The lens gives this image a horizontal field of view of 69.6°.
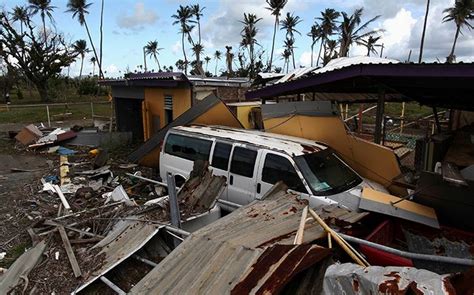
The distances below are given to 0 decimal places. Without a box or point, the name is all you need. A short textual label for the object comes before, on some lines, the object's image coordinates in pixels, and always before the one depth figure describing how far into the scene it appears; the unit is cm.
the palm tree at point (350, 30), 3359
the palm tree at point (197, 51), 5268
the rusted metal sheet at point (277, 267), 266
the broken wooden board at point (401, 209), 439
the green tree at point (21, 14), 3762
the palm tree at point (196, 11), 5106
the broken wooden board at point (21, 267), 462
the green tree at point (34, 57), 3581
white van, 550
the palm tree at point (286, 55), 5188
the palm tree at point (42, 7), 3882
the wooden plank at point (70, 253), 468
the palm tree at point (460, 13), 4103
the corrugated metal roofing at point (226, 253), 307
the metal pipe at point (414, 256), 304
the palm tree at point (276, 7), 4134
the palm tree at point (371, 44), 3893
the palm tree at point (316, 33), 4740
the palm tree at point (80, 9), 4193
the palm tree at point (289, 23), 4626
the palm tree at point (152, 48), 6359
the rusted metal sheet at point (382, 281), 204
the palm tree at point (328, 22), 4409
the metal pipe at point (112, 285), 408
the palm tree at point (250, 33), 4472
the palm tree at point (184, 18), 5147
